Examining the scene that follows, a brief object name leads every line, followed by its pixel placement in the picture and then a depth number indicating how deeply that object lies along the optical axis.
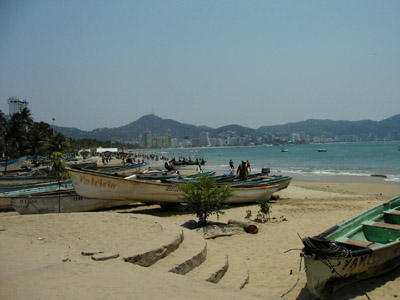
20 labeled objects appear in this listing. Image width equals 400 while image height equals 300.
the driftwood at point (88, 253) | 5.44
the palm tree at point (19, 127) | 45.29
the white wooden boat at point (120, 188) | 11.62
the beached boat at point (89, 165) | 32.81
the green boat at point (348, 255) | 4.91
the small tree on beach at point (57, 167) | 11.79
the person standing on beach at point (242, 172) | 16.62
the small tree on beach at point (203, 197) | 9.39
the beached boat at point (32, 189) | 16.00
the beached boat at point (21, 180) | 22.14
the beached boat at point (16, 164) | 37.58
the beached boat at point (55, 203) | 12.09
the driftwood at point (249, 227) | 9.27
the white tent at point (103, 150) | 72.44
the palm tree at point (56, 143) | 43.23
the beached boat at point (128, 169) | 24.62
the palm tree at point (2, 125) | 49.51
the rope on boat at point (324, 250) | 4.86
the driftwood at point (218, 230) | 8.80
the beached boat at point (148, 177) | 15.52
